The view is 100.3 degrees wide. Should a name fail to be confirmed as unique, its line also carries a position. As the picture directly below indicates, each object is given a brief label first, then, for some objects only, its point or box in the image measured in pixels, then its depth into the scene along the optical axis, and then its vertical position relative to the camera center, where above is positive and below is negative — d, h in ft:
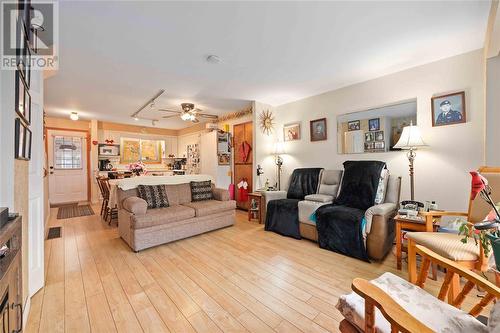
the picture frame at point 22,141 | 4.53 +0.64
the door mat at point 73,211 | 15.20 -3.41
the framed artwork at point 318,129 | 12.24 +2.18
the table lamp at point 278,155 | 13.94 +0.79
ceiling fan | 14.06 +3.89
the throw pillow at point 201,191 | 12.53 -1.48
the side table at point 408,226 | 6.86 -2.13
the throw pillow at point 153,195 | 10.68 -1.47
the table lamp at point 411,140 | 8.21 +0.99
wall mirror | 9.45 +1.90
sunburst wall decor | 14.38 +3.12
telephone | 7.68 -1.69
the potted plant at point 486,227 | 2.78 -0.89
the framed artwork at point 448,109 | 7.97 +2.19
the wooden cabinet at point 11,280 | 2.57 -1.55
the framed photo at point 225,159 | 17.62 +0.63
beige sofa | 9.04 -2.42
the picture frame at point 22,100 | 4.48 +1.63
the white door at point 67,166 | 19.08 +0.16
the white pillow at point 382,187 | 9.05 -0.97
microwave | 20.61 +1.77
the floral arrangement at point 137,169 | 17.80 -0.15
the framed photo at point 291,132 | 13.64 +2.29
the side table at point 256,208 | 13.10 -2.76
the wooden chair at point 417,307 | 2.57 -1.93
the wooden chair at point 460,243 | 5.09 -2.08
